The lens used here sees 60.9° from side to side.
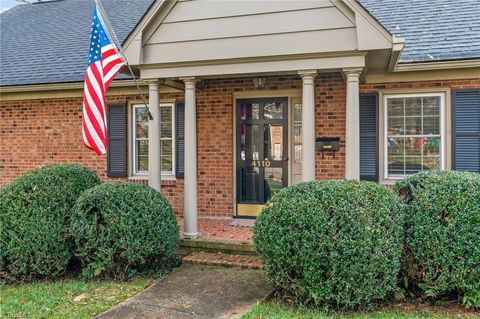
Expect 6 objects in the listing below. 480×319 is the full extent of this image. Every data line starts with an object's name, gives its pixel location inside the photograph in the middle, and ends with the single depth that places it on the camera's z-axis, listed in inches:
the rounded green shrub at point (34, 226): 200.1
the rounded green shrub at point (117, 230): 198.4
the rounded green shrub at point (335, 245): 157.3
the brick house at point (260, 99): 218.2
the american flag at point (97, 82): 213.3
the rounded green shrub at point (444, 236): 160.9
